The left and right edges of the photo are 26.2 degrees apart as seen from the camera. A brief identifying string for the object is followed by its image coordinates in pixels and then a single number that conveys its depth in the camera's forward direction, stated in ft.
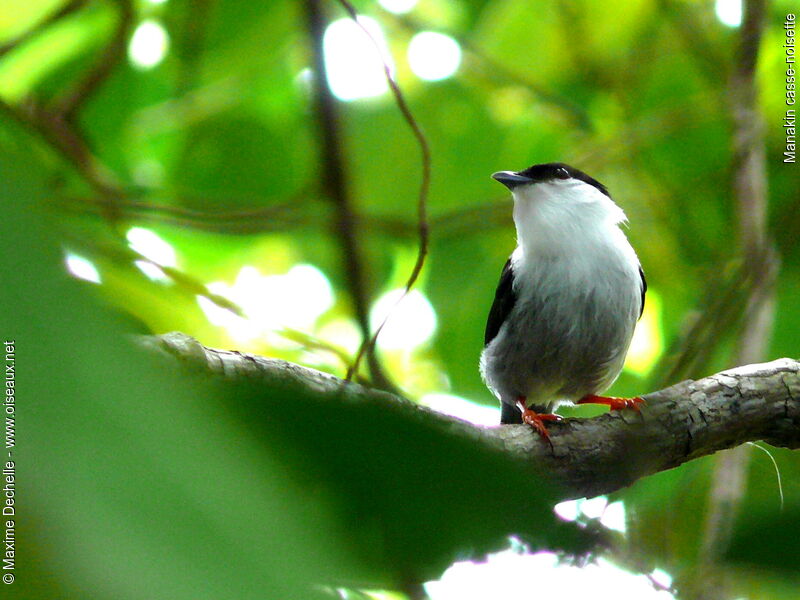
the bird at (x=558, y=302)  28.22
